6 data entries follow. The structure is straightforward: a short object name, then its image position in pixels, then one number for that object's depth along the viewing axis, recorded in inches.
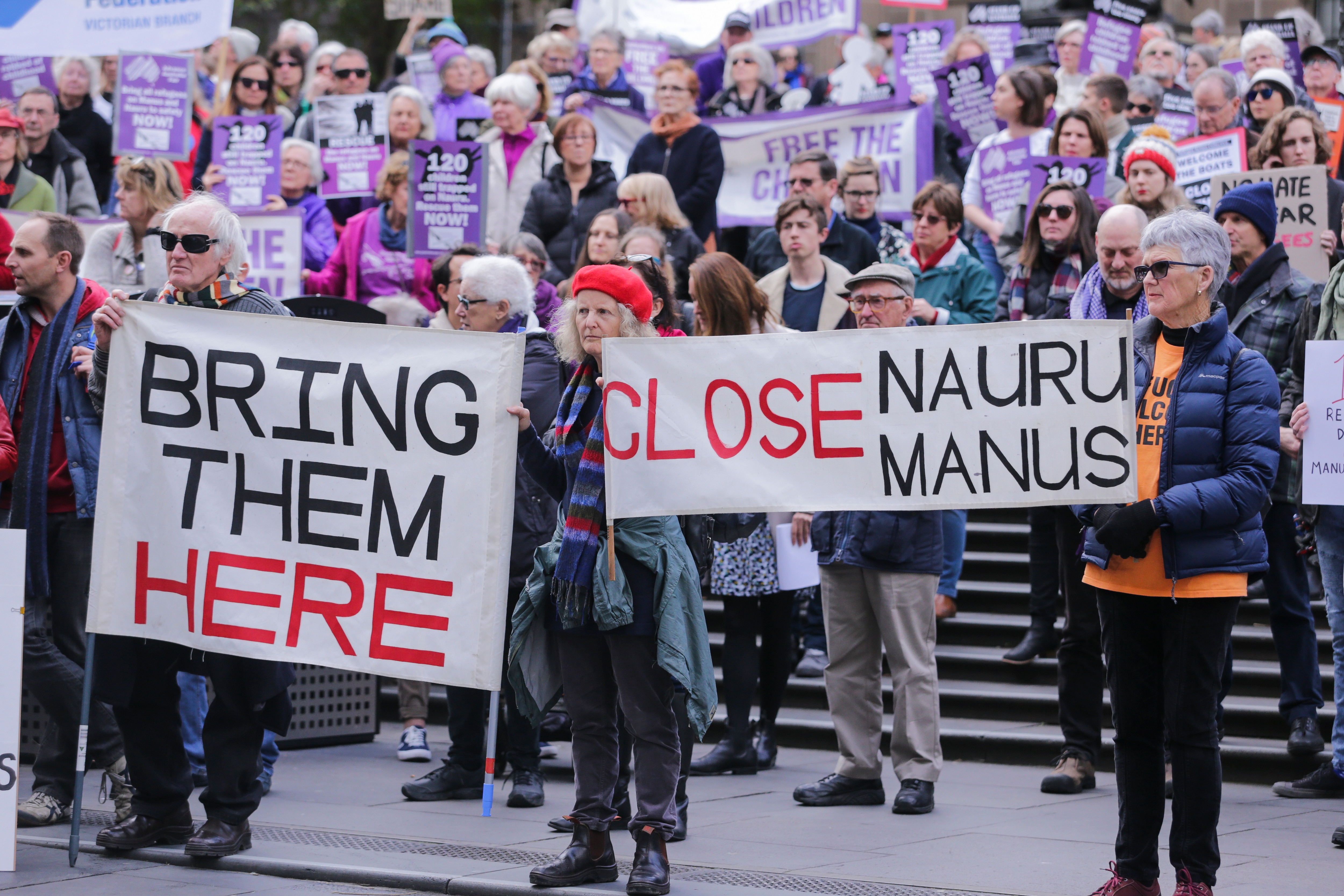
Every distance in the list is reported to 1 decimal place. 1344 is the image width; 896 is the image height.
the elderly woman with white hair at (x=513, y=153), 960.3
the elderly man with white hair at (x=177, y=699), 488.1
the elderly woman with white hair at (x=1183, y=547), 406.0
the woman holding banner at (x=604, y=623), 449.1
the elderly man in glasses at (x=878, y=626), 561.9
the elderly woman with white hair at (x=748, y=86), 1106.1
